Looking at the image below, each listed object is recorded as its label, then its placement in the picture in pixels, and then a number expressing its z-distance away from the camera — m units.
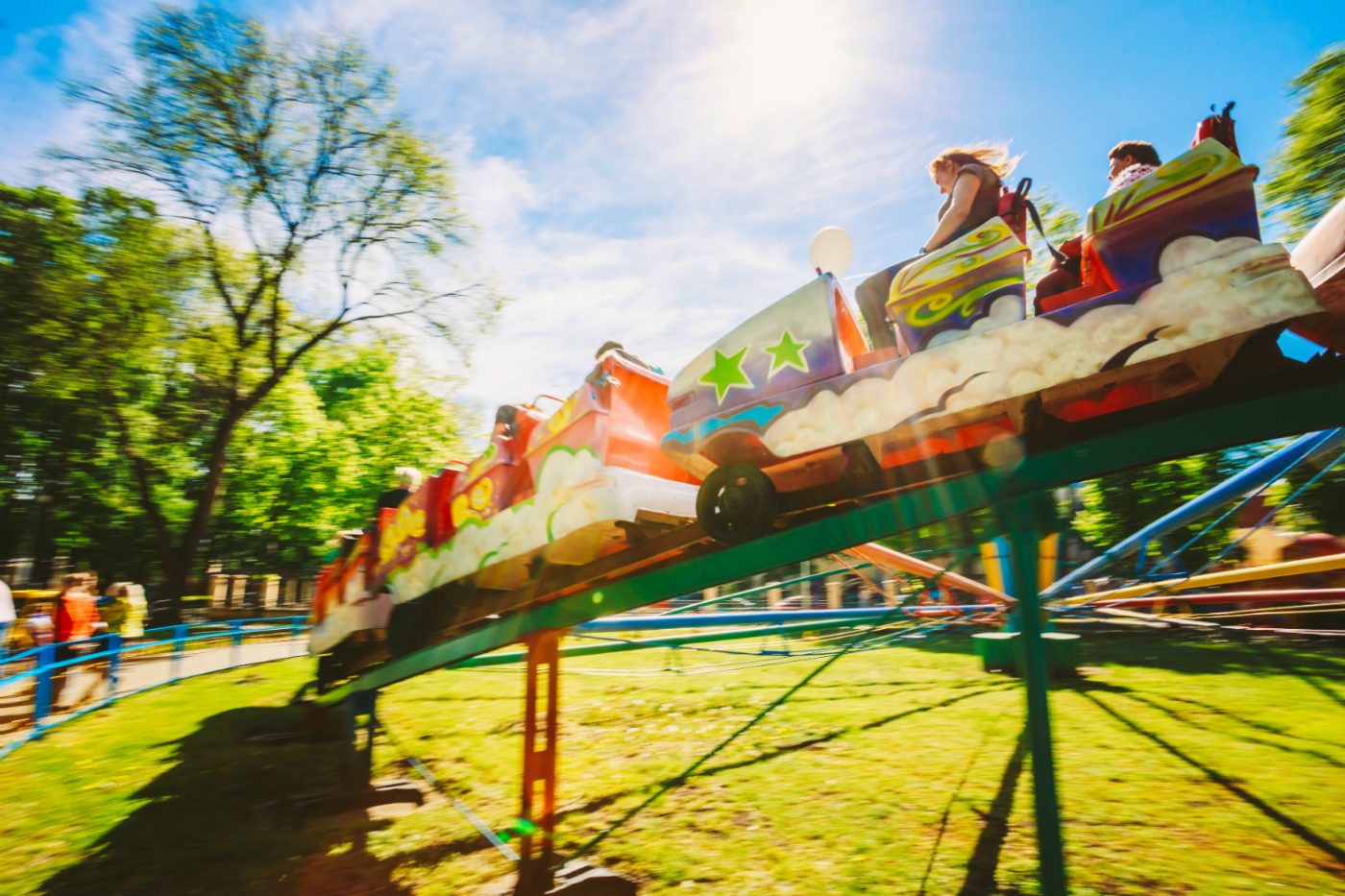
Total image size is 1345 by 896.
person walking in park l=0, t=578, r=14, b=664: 8.34
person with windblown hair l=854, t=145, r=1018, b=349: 2.15
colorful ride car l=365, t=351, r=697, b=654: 2.65
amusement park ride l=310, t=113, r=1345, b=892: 1.59
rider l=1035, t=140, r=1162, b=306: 2.00
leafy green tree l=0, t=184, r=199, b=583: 14.27
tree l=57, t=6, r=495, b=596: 13.88
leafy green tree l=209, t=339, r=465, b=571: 20.50
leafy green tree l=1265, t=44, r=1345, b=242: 11.88
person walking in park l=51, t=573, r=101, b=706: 9.29
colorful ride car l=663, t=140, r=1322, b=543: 1.56
